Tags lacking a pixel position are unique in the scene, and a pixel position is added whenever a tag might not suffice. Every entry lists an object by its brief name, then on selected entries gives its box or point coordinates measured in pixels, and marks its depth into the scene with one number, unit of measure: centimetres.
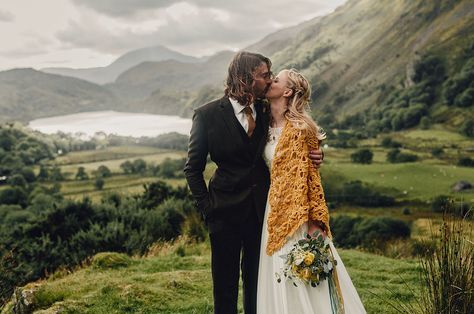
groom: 355
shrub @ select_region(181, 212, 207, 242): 1160
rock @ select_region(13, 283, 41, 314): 542
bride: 349
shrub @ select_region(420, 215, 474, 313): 371
